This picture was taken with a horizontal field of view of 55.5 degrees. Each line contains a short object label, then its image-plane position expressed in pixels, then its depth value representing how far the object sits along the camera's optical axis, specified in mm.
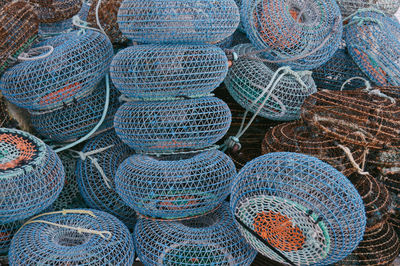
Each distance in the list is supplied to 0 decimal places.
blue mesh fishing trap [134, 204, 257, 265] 1846
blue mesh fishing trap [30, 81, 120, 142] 2258
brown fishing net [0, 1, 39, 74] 2232
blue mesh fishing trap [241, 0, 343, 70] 2400
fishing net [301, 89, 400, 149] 2098
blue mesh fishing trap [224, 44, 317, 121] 2303
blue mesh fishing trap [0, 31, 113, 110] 2055
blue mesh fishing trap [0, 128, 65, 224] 1798
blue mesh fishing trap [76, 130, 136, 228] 2297
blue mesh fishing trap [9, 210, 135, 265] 1700
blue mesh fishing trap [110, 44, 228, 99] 1877
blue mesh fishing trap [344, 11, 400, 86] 2564
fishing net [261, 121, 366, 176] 2092
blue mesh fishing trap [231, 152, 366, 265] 1638
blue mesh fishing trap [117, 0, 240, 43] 1881
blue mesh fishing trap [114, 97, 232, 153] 1933
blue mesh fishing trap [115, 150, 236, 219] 1887
